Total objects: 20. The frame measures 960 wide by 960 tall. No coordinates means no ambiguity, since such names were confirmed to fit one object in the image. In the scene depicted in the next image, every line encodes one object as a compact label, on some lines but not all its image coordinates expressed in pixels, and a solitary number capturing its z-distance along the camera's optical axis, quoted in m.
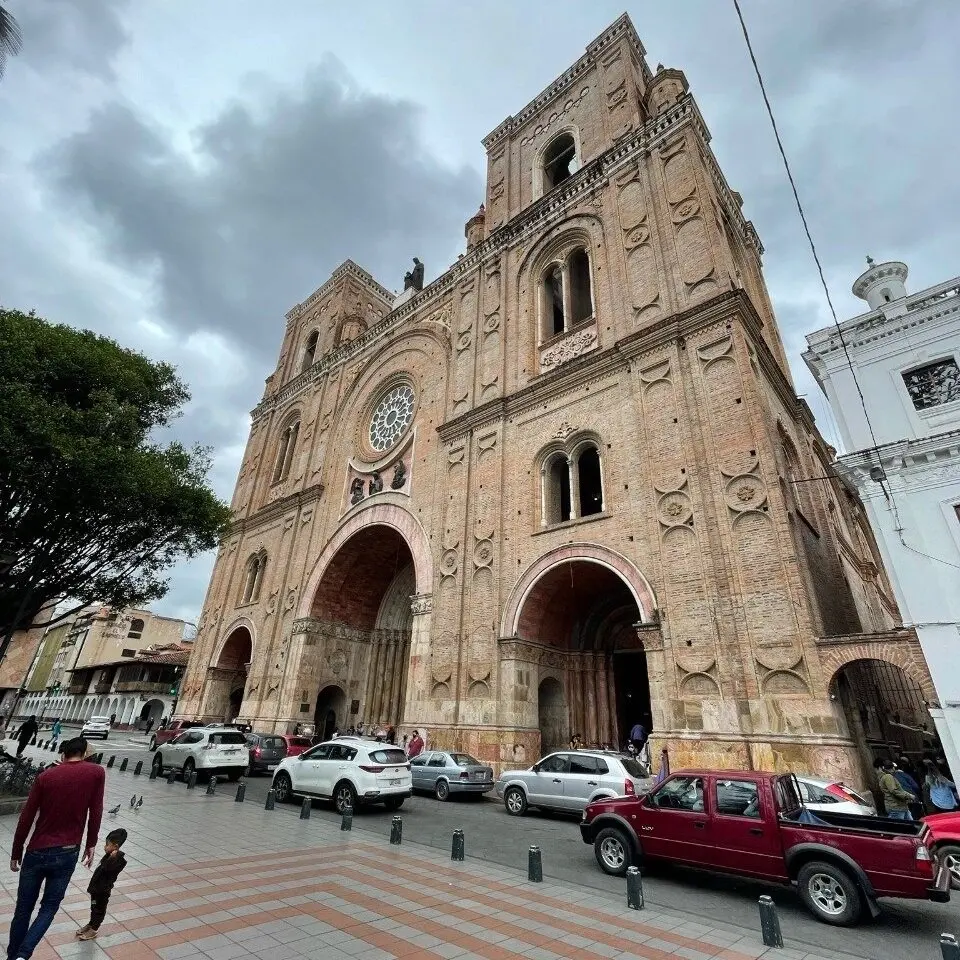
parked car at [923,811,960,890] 7.18
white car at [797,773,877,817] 8.49
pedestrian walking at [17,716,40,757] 18.63
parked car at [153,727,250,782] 14.22
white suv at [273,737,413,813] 10.80
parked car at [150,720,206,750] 20.50
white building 9.79
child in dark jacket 4.41
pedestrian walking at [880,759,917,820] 9.45
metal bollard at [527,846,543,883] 6.42
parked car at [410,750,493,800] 12.94
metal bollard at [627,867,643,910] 5.70
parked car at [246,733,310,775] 16.53
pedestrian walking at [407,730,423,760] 15.76
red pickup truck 5.31
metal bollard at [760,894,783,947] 4.87
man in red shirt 3.81
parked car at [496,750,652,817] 10.10
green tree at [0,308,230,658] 12.35
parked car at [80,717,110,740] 32.84
